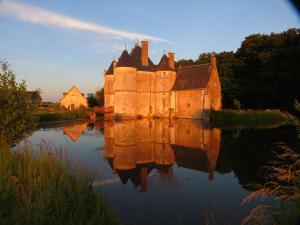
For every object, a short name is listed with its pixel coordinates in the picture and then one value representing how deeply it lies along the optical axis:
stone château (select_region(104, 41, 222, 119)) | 37.00
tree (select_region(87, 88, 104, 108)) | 55.97
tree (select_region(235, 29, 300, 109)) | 38.28
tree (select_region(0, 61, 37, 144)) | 8.41
